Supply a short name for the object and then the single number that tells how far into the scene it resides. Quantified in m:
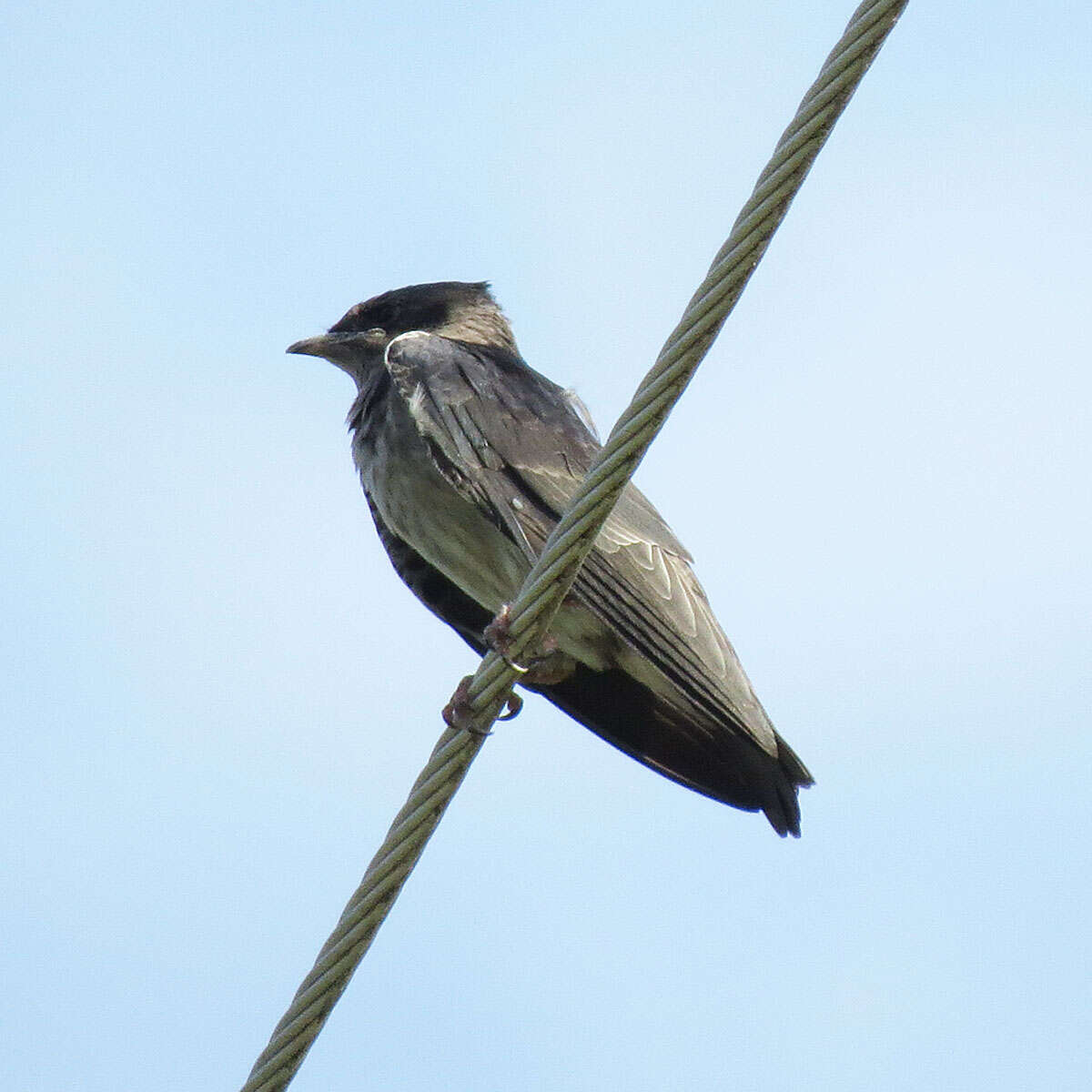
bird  12.52
